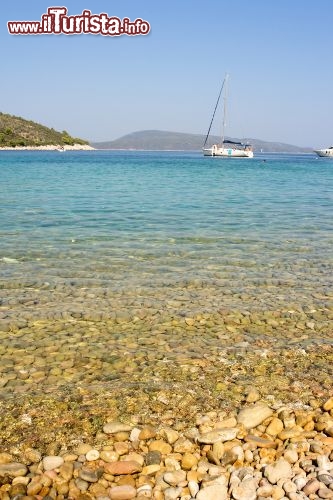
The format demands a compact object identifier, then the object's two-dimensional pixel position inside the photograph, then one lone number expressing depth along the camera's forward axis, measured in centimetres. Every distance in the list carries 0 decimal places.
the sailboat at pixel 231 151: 13712
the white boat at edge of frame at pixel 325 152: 18869
